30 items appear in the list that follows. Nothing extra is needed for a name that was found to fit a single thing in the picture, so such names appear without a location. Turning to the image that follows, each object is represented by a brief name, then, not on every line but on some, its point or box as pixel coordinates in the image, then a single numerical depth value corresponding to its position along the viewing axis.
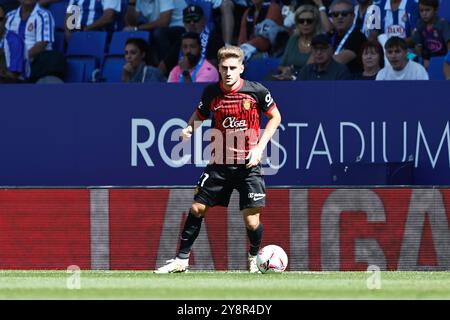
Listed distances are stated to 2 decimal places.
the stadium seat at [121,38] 16.84
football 11.91
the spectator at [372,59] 15.41
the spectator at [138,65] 16.22
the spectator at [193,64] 16.02
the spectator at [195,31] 16.52
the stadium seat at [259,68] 16.11
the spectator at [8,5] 17.97
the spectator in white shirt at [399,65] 15.10
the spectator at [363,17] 16.12
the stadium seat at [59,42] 17.38
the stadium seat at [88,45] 17.11
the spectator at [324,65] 15.37
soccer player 11.80
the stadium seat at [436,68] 15.45
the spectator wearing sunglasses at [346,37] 15.80
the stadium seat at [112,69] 16.80
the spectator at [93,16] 17.48
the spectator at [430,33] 15.63
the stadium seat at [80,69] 16.84
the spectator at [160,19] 16.86
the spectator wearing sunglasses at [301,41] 15.90
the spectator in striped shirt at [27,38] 16.98
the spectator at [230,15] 16.61
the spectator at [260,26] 16.53
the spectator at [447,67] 15.27
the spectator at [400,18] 16.00
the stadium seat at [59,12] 17.72
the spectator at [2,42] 17.11
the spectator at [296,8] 16.30
